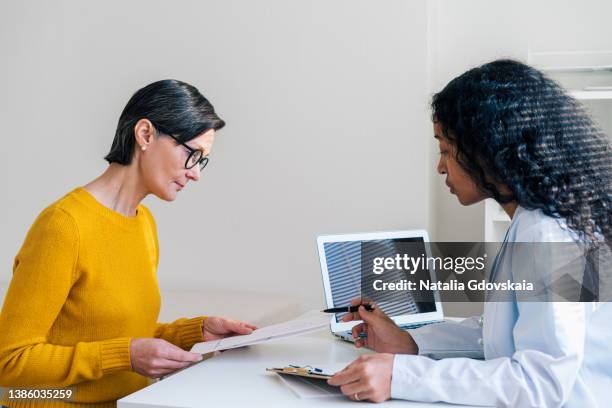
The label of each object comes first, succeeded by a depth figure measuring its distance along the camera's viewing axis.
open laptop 1.83
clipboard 1.28
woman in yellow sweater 1.38
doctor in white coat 1.12
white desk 1.22
